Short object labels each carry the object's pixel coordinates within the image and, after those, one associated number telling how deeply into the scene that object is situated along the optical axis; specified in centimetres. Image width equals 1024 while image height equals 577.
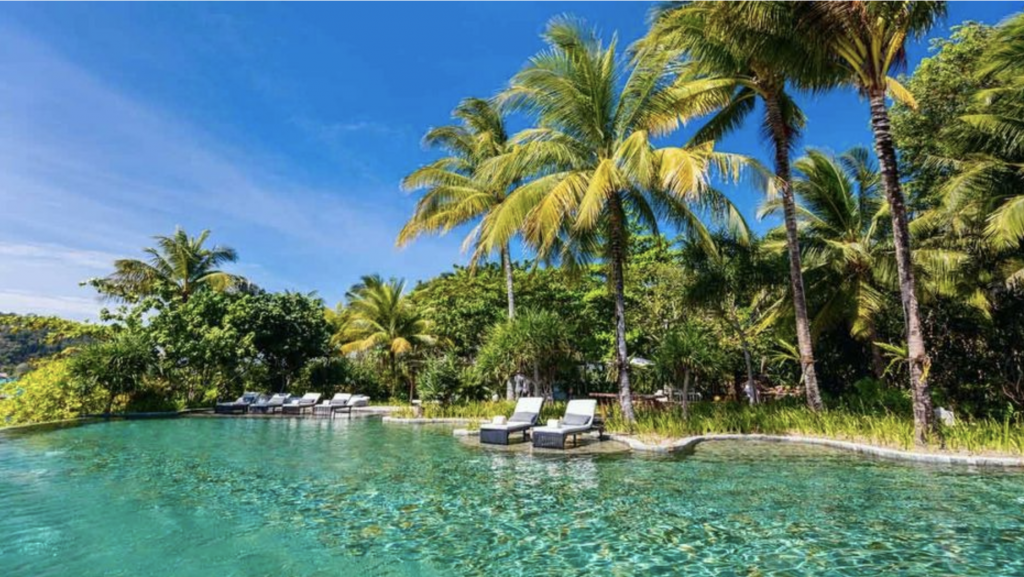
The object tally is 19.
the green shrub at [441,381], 1653
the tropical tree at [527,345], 1384
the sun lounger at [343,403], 1877
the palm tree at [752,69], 928
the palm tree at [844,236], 1298
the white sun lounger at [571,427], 1007
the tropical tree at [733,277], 1356
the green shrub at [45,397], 1535
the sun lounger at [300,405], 1941
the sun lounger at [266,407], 1934
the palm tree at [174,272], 2228
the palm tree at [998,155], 1013
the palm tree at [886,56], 827
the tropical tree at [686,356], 1185
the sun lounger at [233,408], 1919
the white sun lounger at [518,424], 1080
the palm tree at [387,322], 2348
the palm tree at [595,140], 1084
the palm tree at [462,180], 1614
